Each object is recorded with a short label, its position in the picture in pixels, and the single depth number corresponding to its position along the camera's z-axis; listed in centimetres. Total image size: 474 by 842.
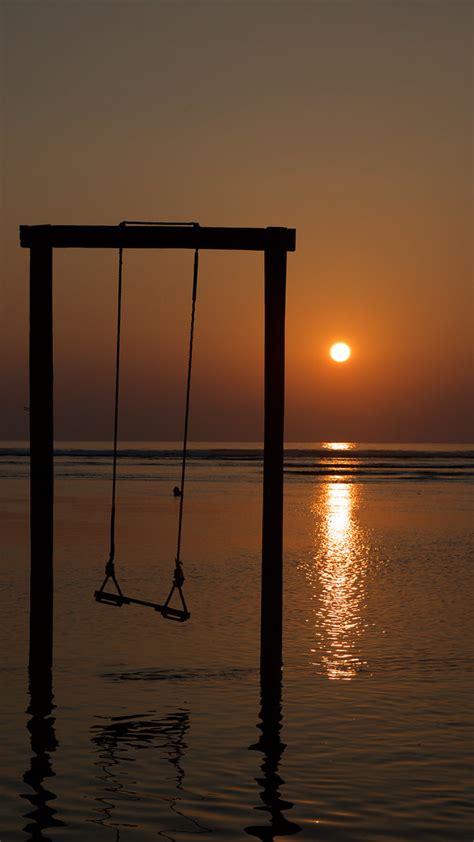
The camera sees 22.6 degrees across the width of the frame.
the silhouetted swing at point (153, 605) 1316
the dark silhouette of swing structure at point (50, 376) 1382
